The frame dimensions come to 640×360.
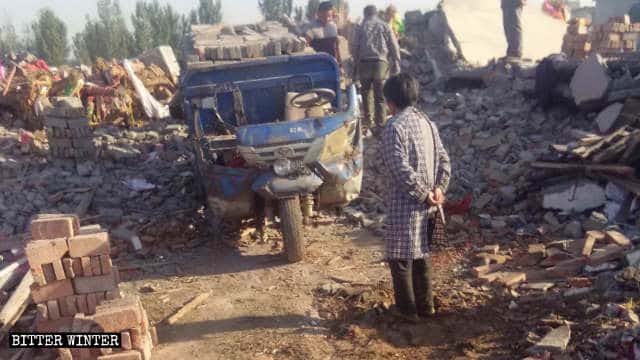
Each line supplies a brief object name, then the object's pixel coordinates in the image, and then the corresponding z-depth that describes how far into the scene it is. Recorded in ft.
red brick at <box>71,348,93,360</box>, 13.44
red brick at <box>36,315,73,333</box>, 15.35
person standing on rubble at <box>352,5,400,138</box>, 33.27
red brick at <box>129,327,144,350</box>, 13.52
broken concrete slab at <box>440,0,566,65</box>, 50.39
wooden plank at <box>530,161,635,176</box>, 21.25
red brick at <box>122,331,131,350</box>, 13.38
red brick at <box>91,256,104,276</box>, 15.16
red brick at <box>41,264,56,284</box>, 14.94
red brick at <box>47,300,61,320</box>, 15.25
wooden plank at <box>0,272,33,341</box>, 15.79
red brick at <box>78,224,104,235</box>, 15.96
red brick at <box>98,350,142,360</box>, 13.19
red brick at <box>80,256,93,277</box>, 15.11
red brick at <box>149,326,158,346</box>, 15.37
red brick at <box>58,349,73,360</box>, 13.55
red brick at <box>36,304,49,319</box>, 15.17
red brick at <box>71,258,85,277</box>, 15.10
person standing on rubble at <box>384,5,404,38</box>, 49.57
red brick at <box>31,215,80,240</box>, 15.08
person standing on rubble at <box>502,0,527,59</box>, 40.63
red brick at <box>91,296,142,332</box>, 13.19
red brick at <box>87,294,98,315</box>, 15.42
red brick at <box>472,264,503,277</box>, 18.34
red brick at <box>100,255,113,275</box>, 15.19
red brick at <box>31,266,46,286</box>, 14.84
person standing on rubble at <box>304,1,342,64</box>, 42.45
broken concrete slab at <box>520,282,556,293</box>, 16.71
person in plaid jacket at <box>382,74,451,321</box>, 14.20
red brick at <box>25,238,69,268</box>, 14.70
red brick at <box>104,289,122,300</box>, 15.49
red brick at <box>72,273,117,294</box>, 15.30
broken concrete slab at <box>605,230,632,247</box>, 18.29
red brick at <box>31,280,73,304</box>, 15.12
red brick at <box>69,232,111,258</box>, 14.93
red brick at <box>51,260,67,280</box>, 14.92
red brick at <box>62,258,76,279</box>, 15.02
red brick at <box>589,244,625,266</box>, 17.34
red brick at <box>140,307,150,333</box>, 14.45
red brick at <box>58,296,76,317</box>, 15.35
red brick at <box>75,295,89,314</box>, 15.40
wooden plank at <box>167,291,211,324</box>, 16.74
